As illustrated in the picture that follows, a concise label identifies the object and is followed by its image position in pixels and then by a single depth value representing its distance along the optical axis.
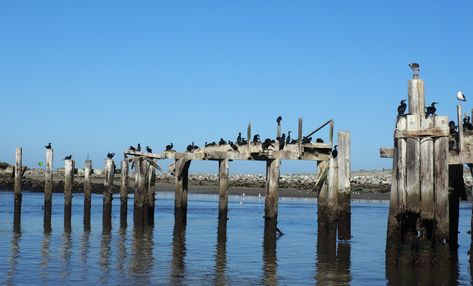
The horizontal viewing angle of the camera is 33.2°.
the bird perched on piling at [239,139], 28.80
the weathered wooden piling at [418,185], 17.00
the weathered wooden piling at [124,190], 33.59
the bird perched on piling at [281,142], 26.28
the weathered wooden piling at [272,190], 26.33
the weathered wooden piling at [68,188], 31.64
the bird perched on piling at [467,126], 18.56
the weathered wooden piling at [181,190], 31.38
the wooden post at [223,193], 28.44
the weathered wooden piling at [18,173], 31.38
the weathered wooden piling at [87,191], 32.41
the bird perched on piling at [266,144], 26.75
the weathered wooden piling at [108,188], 32.59
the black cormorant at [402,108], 18.69
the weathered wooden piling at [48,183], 31.33
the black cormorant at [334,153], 25.02
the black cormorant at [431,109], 19.03
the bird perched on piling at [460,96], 20.22
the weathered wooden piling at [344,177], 23.25
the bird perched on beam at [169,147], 32.97
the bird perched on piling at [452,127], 18.40
